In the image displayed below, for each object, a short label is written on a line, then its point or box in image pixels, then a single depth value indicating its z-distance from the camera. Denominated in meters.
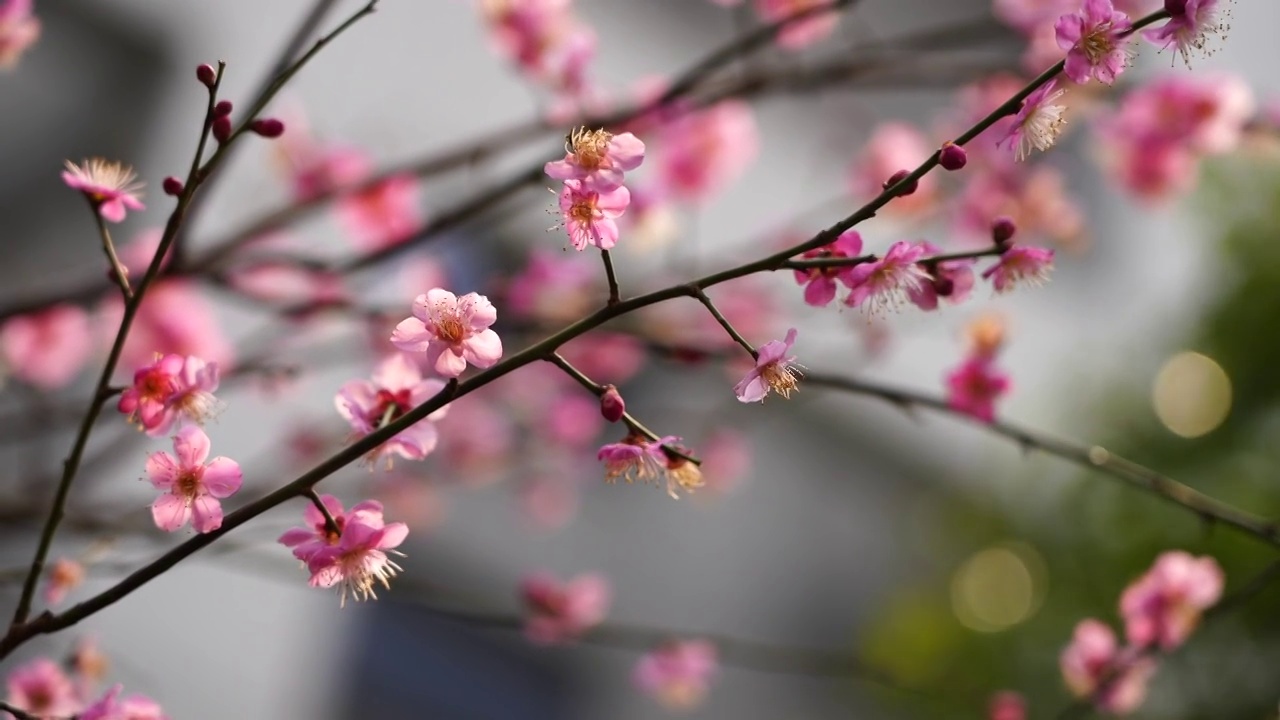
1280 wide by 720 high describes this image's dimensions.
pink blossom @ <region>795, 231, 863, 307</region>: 1.33
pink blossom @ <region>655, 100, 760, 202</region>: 2.25
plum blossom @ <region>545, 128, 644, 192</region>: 1.31
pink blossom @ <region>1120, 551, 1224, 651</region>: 1.50
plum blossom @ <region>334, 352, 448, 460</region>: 1.34
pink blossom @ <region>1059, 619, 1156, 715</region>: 1.52
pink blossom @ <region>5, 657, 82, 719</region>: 1.40
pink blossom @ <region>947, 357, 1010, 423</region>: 1.46
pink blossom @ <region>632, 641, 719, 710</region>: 2.01
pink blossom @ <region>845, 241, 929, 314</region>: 1.32
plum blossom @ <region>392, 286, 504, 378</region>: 1.31
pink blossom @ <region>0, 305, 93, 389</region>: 1.91
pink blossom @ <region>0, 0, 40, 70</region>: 1.43
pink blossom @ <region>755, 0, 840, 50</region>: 1.79
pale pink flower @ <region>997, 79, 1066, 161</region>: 1.31
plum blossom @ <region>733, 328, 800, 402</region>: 1.31
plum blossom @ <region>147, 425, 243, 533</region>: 1.31
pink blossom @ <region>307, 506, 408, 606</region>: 1.32
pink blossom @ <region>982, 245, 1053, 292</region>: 1.34
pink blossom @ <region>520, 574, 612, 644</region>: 1.67
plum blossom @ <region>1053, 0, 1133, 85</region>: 1.31
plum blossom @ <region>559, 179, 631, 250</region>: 1.31
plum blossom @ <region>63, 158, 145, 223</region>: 1.34
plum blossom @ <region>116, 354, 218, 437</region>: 1.33
